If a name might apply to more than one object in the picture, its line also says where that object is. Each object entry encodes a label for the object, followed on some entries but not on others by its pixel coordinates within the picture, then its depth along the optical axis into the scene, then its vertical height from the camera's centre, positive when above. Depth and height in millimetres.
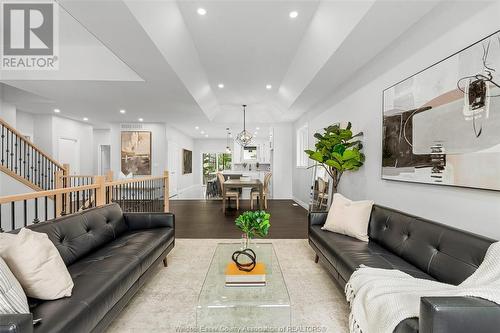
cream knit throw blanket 1358 -803
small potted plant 2256 -535
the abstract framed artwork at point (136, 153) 8352 +396
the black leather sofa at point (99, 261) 1345 -812
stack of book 1930 -894
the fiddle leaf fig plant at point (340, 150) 3703 +232
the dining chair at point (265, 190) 7230 -757
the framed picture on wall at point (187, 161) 11969 +185
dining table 6625 -547
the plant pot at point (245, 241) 2355 -765
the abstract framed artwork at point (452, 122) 1826 +394
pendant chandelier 8648 +980
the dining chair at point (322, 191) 5102 -558
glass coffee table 1706 -972
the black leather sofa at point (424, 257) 1156 -719
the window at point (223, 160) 15062 +298
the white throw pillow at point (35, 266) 1457 -618
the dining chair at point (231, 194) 6935 -820
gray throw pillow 1195 -655
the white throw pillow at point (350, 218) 2838 -634
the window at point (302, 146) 7340 +589
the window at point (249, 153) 13070 +630
